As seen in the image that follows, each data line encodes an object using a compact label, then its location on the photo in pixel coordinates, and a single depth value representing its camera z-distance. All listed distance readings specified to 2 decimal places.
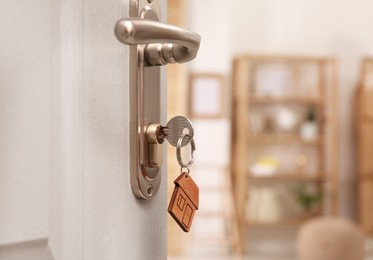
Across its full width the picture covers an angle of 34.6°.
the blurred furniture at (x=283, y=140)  5.31
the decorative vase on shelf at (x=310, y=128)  5.37
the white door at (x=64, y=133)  0.47
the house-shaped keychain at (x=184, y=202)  0.59
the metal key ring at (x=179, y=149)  0.59
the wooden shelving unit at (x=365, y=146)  5.37
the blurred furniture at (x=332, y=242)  4.28
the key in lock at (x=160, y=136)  0.58
